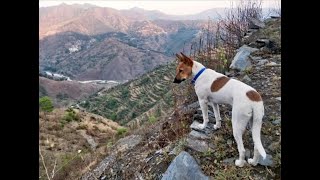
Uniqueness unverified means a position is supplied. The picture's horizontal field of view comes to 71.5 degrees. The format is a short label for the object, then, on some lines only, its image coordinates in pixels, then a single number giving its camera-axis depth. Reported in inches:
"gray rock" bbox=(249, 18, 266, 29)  207.8
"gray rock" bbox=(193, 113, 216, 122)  108.6
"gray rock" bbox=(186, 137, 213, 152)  96.5
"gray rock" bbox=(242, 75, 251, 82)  135.9
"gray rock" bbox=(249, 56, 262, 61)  159.9
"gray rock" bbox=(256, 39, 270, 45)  174.3
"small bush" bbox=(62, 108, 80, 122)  497.7
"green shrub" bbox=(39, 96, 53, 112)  527.1
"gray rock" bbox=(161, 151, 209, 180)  86.1
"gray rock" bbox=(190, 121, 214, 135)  102.1
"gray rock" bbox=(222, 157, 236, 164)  89.5
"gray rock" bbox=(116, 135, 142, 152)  150.5
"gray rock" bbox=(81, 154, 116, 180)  136.1
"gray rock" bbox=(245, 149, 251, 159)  88.6
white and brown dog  78.6
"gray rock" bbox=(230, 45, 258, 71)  153.0
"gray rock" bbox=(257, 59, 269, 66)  152.4
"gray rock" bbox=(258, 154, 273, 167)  85.7
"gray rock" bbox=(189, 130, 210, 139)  100.9
